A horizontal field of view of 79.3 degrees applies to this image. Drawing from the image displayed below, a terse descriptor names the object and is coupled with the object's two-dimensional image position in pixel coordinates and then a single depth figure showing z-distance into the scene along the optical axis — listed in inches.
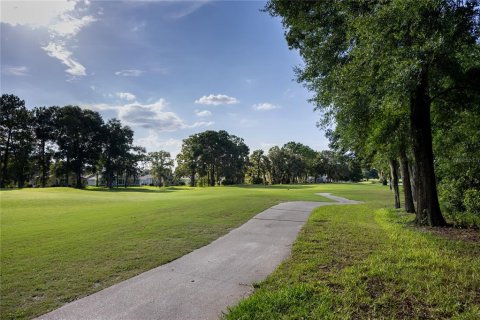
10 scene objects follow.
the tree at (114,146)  2485.2
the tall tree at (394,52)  269.9
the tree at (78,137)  2183.8
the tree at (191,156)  2723.9
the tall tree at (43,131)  2146.9
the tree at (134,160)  2768.2
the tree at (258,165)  3235.7
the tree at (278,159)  3125.0
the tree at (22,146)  2028.8
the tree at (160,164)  3265.3
